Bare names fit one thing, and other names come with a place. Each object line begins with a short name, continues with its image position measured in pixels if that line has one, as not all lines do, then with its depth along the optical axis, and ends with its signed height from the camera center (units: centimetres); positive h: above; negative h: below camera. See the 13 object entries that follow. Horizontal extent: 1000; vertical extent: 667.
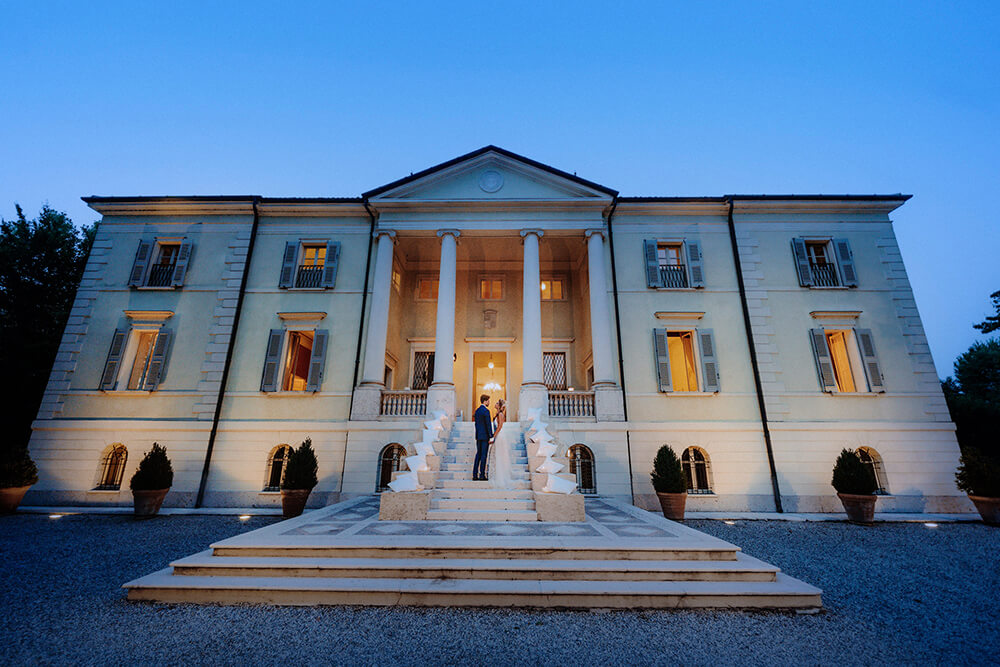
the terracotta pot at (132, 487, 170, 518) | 998 -153
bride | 841 -32
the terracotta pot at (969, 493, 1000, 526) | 957 -142
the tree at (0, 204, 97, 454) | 1359 +522
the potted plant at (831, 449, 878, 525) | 966 -91
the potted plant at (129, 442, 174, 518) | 1000 -103
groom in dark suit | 878 +15
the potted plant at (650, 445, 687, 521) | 971 -88
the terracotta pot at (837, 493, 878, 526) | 962 -141
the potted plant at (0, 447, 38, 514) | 1015 -98
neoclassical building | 1138 +334
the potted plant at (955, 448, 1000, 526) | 957 -76
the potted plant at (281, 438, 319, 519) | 984 -92
